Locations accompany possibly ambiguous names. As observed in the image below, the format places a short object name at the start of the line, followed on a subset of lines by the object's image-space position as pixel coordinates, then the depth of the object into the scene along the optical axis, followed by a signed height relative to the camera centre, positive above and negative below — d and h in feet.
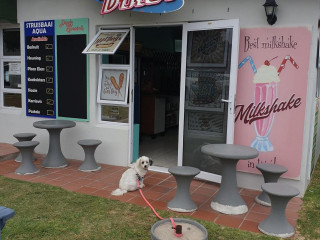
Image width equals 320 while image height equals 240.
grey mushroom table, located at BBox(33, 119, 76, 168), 18.91 -3.76
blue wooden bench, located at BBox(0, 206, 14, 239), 8.09 -3.23
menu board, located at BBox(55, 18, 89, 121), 19.70 +0.88
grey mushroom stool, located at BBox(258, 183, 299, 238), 11.46 -4.41
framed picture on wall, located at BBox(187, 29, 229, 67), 15.56 +1.84
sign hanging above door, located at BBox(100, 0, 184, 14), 14.97 +3.68
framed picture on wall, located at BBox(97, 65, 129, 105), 19.02 -0.02
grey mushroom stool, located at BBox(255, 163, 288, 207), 14.14 -3.63
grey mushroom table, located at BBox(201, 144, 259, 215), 13.20 -3.99
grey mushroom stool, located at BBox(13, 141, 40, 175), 17.63 -4.09
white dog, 15.12 -4.13
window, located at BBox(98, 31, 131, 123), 19.35 -1.16
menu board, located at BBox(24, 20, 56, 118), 20.71 +0.87
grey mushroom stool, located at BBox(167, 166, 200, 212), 13.23 -4.30
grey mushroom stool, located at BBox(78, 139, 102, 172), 18.22 -4.04
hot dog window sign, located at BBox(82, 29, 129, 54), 17.81 +2.31
